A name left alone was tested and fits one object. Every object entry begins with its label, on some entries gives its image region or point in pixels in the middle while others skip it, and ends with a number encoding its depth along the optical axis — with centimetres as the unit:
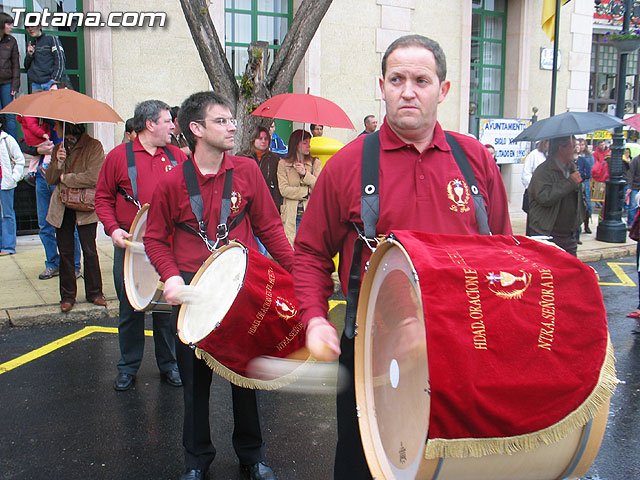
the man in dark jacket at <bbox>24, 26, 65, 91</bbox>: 973
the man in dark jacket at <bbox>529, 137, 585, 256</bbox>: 639
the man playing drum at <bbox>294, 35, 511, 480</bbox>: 229
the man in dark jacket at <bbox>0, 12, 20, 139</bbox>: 954
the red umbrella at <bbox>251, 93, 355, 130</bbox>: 722
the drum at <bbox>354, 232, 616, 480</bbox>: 167
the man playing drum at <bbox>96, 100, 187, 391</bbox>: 482
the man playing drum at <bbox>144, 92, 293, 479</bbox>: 346
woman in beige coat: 788
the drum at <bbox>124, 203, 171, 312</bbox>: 402
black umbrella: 747
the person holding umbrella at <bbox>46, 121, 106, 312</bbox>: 639
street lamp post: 1164
